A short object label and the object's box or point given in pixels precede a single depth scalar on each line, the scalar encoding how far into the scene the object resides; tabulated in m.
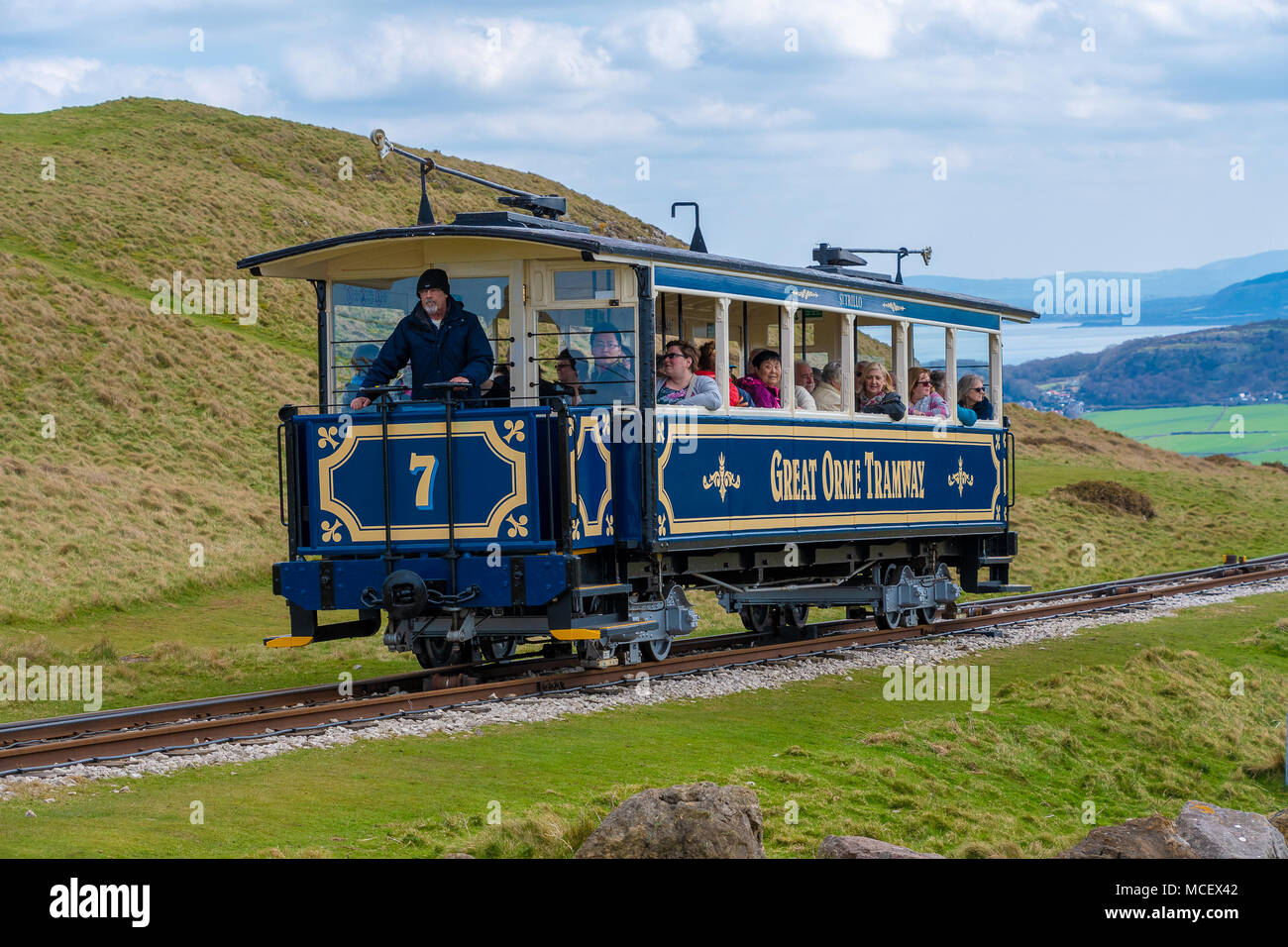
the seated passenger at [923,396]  18.61
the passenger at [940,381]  19.14
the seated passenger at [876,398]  17.41
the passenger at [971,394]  19.69
